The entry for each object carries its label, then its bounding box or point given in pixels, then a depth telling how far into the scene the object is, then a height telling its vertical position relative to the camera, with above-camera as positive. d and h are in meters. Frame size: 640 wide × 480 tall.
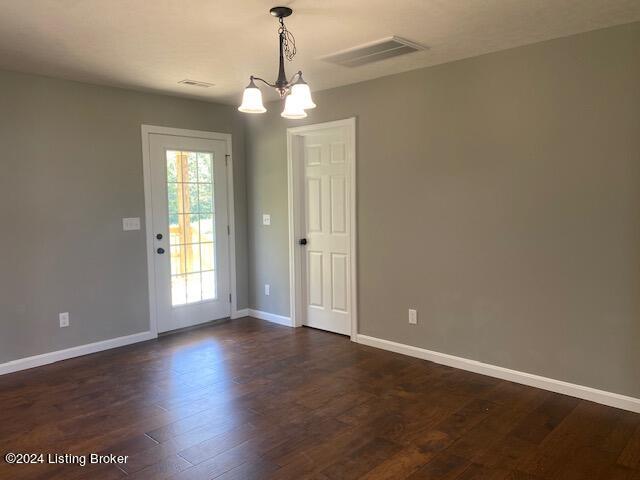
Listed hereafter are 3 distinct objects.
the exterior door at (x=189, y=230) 4.92 -0.14
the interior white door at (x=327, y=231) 4.79 -0.17
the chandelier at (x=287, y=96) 2.58 +0.65
